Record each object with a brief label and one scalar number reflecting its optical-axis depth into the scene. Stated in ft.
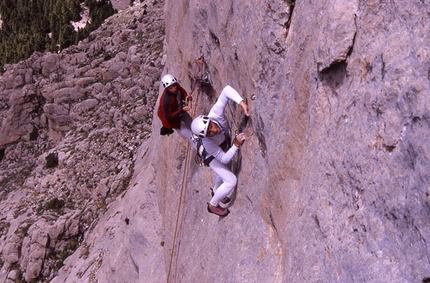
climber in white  23.48
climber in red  28.40
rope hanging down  35.22
